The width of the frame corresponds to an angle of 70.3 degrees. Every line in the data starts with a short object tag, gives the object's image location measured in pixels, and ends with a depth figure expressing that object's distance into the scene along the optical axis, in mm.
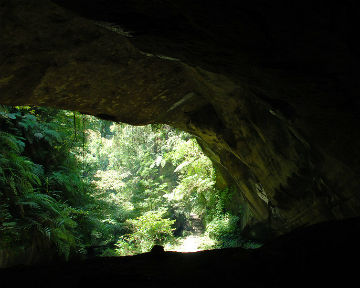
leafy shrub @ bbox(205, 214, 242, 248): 10788
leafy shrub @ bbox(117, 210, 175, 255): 12789
